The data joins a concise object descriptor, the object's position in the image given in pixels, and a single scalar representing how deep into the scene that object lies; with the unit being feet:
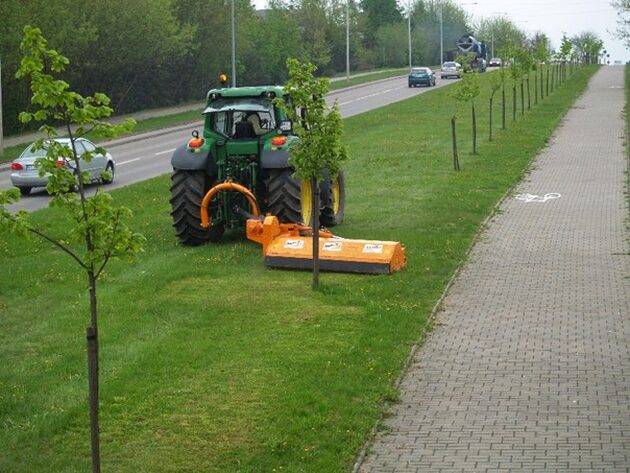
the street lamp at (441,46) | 383.65
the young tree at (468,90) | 108.78
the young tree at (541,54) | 186.35
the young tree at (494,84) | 125.90
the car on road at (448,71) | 309.26
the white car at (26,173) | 99.04
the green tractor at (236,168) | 62.08
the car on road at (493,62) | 377.17
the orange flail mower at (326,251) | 55.77
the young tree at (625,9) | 210.90
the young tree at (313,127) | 53.16
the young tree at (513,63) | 147.11
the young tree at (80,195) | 27.99
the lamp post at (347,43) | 281.82
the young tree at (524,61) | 152.87
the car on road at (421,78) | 265.54
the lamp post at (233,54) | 181.27
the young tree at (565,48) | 226.64
